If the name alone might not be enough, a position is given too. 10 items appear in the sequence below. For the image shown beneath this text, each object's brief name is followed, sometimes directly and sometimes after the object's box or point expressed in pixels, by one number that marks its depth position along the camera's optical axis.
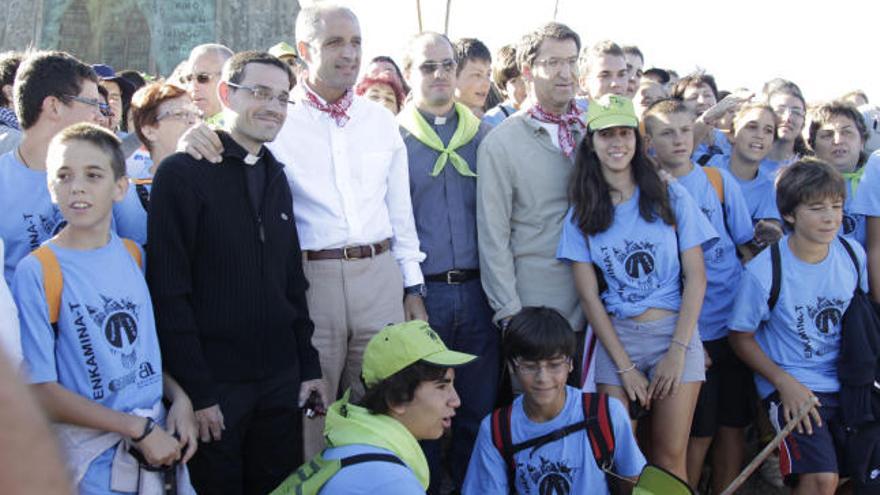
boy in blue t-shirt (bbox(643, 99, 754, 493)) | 4.12
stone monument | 18.73
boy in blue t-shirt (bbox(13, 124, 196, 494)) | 2.55
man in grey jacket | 3.88
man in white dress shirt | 3.53
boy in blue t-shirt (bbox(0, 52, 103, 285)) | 2.95
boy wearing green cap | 2.46
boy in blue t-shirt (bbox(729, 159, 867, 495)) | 3.73
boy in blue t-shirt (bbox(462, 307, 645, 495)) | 3.29
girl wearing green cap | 3.64
